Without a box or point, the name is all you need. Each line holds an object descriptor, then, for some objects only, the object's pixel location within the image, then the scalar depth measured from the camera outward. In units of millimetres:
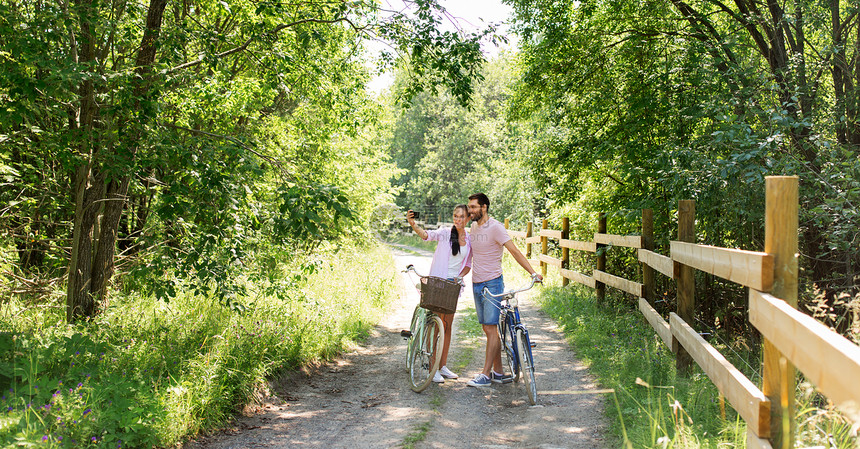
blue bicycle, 5609
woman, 6473
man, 6219
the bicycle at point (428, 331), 5992
